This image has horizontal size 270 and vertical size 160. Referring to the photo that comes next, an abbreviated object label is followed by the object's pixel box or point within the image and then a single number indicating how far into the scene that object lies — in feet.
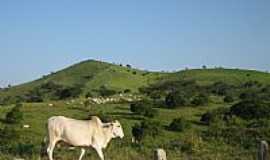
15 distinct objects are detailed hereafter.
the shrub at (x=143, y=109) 158.40
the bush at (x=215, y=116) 145.23
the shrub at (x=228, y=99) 204.31
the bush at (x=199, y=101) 189.47
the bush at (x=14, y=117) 140.87
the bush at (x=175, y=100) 184.29
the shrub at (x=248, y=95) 225.48
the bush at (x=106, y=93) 286.17
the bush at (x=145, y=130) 120.78
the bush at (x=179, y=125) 132.63
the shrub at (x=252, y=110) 157.59
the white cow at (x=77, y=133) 58.59
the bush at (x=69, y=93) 290.15
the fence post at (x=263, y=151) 41.96
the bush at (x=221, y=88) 271.49
